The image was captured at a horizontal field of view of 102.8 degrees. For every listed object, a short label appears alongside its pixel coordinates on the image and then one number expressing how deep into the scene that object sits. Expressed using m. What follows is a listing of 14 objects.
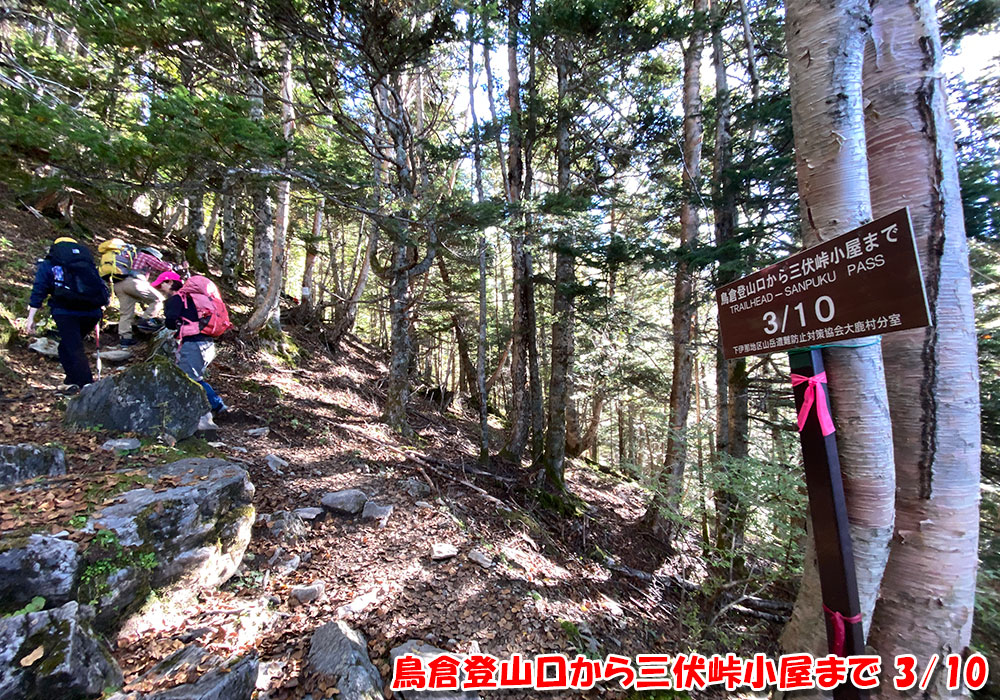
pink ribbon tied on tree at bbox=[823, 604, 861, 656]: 1.87
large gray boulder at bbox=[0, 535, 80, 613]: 2.30
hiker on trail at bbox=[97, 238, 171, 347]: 5.82
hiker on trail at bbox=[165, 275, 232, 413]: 5.09
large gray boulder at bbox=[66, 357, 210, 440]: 4.33
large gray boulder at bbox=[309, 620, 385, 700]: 2.43
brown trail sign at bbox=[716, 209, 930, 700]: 1.59
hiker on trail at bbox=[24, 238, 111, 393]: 4.52
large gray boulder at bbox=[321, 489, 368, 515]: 4.48
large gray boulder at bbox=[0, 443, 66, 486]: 3.34
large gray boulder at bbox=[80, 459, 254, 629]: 2.63
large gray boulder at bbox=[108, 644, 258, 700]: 2.11
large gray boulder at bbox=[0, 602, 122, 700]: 1.96
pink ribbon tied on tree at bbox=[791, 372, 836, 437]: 1.93
